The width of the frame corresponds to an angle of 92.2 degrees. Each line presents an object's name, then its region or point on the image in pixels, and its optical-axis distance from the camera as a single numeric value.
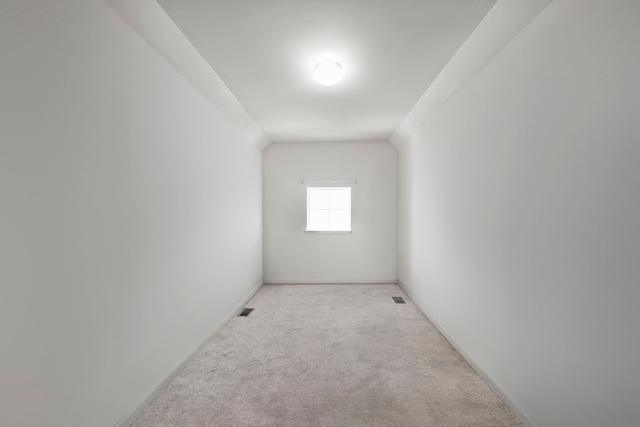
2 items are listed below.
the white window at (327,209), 5.49
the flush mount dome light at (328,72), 2.57
